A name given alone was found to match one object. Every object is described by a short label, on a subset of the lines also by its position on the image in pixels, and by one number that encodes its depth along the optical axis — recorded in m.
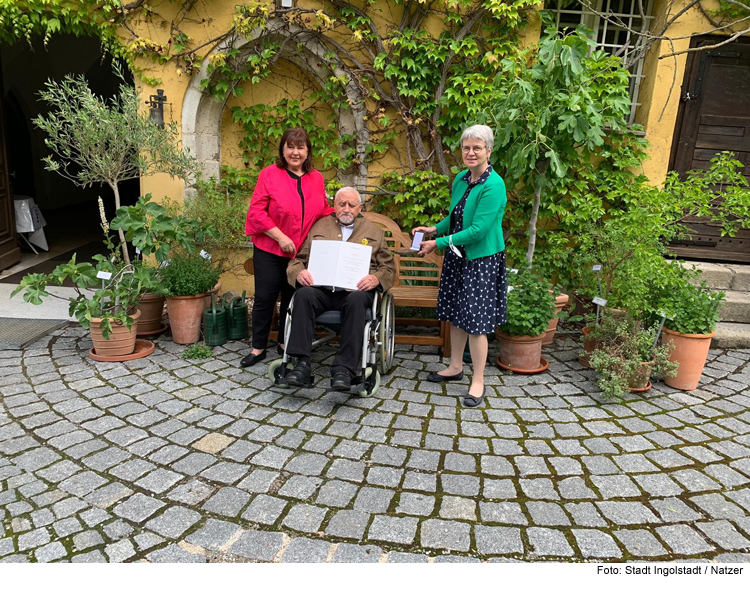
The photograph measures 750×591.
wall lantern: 5.02
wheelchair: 3.40
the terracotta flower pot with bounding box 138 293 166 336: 4.35
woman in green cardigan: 3.25
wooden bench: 4.33
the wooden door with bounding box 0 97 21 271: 6.14
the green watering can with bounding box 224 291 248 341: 4.45
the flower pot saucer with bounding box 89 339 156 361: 3.98
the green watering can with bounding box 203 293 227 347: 4.29
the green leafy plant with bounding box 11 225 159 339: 3.85
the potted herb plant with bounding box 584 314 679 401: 3.58
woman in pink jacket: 3.73
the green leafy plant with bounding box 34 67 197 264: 3.88
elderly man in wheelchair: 3.33
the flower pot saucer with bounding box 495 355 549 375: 4.00
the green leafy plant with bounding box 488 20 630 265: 3.74
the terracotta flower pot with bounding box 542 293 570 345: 4.37
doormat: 4.21
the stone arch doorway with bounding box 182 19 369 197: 5.02
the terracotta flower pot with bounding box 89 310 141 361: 3.93
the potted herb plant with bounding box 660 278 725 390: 3.77
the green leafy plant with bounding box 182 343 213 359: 4.09
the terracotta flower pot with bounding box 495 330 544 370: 3.93
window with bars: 5.20
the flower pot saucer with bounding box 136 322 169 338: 4.46
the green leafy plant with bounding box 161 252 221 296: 4.25
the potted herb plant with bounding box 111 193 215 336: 4.02
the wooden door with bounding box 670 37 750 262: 5.09
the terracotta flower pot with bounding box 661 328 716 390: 3.75
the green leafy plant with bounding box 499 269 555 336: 3.87
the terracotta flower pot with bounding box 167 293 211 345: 4.26
